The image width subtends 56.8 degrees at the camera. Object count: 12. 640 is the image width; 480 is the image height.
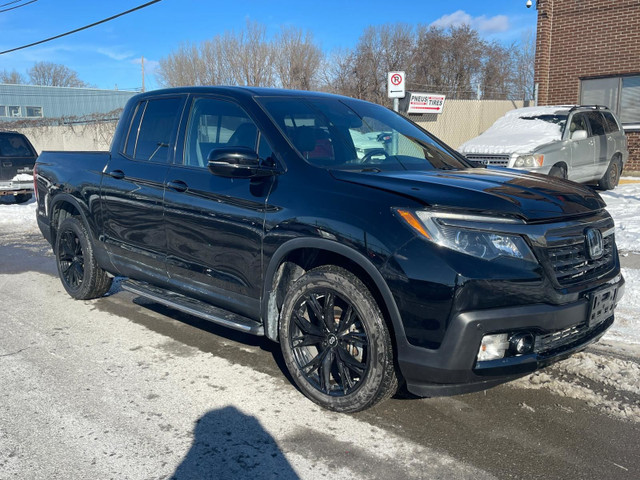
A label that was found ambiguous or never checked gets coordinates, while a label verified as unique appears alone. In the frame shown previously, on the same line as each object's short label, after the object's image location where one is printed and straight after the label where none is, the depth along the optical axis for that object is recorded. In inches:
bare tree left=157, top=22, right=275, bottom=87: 1375.5
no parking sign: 469.4
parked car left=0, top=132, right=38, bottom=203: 559.5
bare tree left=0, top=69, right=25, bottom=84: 2784.2
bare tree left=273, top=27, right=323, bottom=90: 1359.5
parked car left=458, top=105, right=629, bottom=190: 412.6
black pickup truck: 118.6
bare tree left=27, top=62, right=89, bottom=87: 2947.8
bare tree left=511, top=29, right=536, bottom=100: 1557.6
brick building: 605.0
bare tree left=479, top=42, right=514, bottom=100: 1503.4
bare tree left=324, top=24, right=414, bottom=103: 1293.1
